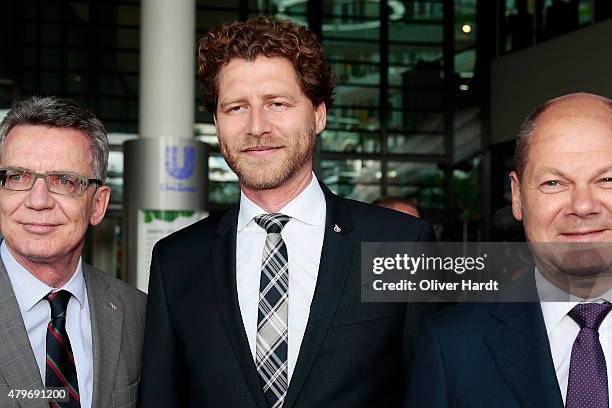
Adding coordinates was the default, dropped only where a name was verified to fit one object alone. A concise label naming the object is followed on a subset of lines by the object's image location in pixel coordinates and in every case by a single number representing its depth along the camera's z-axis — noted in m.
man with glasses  2.31
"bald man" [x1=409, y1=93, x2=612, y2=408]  1.78
